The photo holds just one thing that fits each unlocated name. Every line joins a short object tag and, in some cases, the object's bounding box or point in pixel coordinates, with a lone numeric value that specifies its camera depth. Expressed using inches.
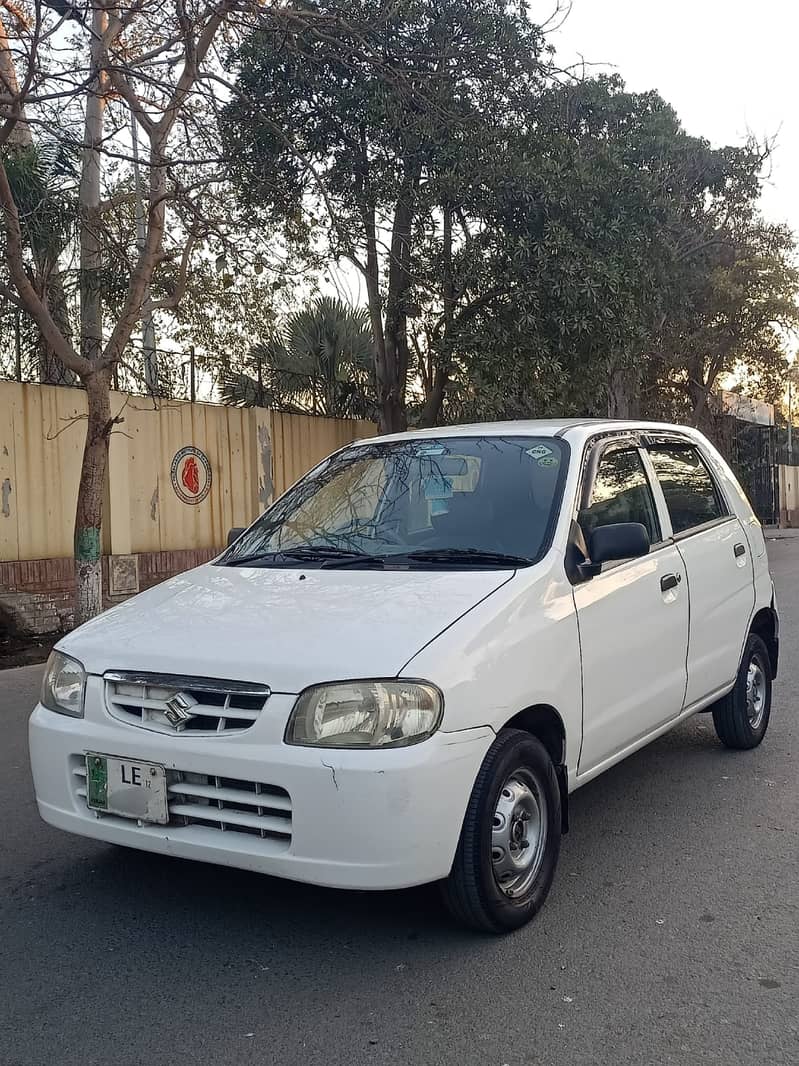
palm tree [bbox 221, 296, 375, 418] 625.6
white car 123.3
